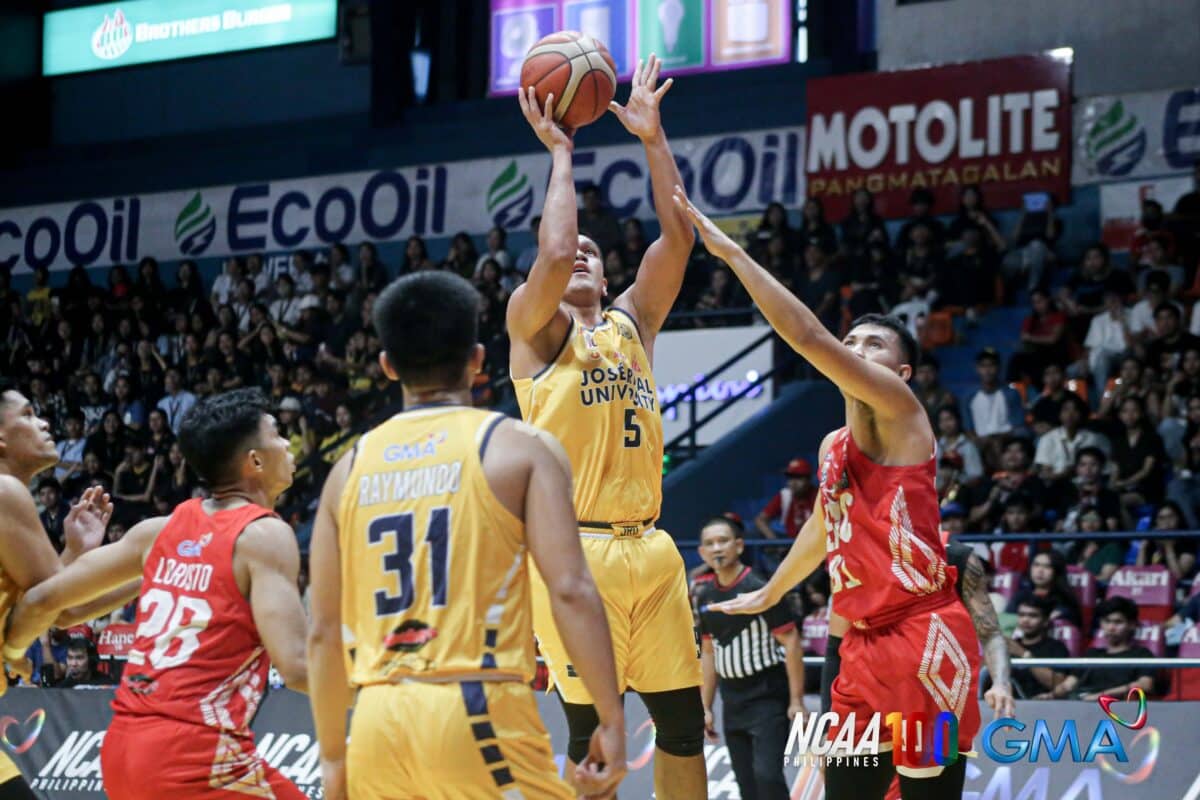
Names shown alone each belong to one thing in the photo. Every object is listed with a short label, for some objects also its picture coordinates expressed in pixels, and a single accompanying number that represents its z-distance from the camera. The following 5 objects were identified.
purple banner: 17.69
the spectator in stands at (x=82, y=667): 11.46
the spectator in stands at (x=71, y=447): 16.45
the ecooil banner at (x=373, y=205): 17.14
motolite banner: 15.34
